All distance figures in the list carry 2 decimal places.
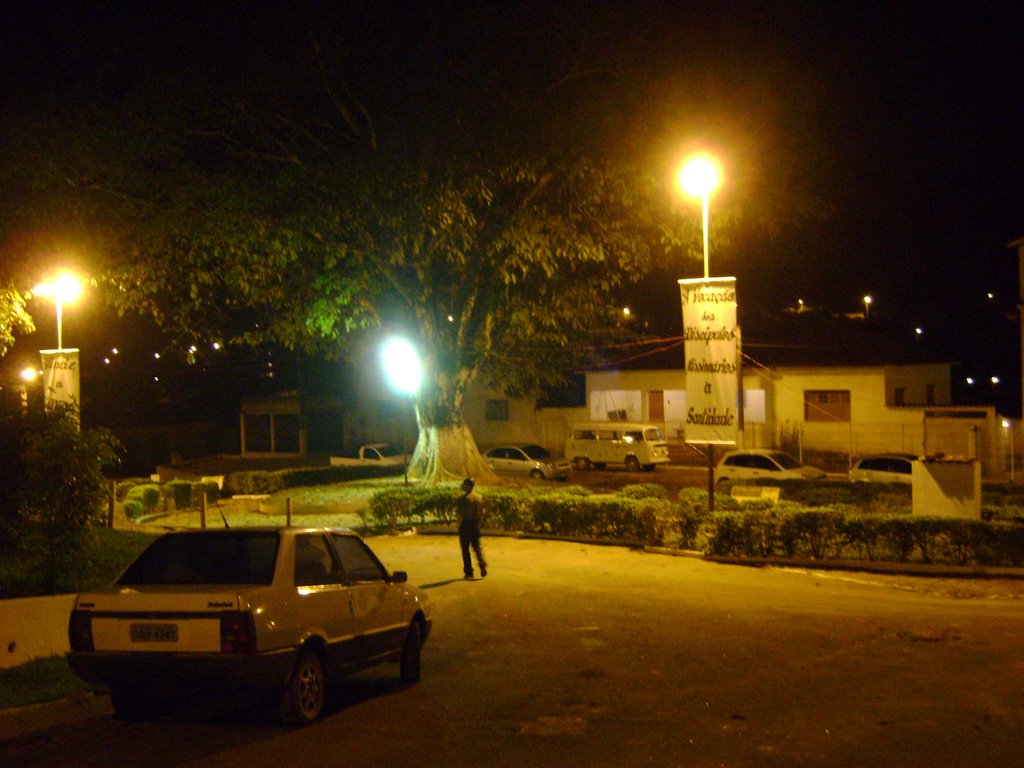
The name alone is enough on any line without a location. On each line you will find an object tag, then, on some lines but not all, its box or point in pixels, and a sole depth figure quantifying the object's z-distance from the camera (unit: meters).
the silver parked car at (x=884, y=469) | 31.20
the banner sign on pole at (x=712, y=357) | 18.02
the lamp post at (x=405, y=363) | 30.41
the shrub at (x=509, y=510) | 22.67
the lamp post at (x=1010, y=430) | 33.53
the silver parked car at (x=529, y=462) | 39.34
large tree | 23.66
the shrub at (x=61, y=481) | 11.83
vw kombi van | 41.84
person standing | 16.64
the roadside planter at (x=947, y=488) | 18.42
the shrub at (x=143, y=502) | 28.88
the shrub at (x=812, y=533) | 17.91
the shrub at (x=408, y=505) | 23.95
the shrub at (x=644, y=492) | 23.20
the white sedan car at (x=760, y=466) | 33.47
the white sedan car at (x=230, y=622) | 7.72
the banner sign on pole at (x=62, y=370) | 19.27
